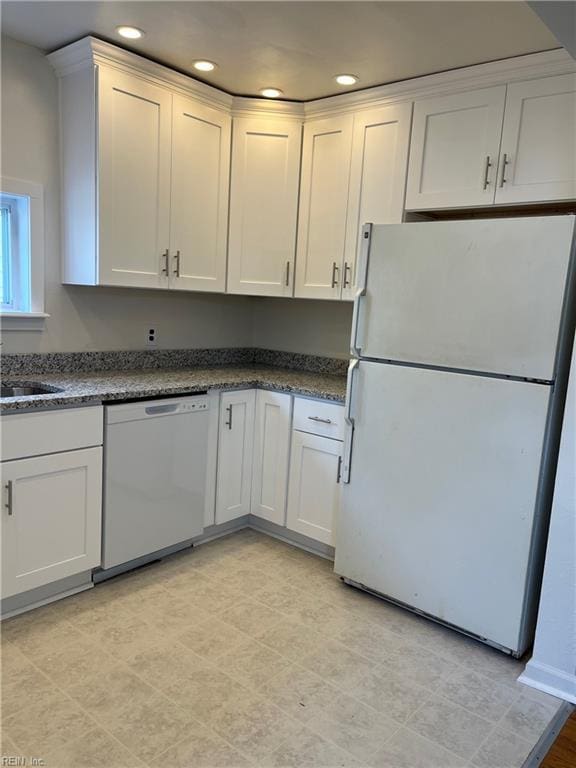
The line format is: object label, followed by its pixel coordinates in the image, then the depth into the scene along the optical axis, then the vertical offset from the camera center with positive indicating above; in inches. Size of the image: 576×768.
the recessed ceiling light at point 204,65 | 105.4 +43.0
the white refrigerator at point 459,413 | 81.7 -16.1
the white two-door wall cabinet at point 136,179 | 103.0 +21.8
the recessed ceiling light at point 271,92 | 118.1 +43.5
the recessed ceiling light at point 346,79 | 108.0 +43.2
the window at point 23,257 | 106.5 +5.1
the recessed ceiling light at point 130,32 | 92.9 +42.6
